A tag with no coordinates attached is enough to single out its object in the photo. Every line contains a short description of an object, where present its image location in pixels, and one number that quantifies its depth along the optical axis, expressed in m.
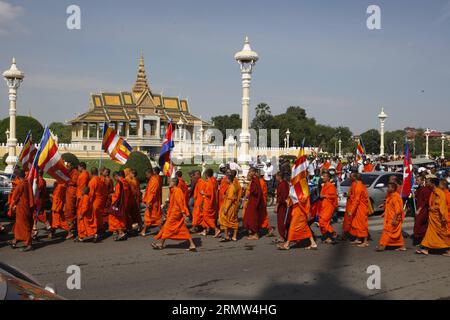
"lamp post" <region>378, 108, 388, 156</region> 26.58
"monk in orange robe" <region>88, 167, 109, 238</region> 9.54
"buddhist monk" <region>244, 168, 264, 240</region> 9.98
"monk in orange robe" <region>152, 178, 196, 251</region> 8.44
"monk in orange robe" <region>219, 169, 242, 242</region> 9.80
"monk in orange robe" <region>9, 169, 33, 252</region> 8.49
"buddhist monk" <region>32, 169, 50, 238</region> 9.91
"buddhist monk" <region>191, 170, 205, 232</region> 10.76
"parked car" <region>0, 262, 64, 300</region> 2.88
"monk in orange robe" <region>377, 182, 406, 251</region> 8.68
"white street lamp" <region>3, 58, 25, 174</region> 19.02
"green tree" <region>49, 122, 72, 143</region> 82.44
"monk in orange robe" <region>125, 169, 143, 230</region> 10.49
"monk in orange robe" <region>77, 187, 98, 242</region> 9.34
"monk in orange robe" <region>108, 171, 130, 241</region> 9.73
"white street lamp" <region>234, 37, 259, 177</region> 17.59
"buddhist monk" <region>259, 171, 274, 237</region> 10.26
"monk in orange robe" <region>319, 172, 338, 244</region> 9.41
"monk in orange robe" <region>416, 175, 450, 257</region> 8.38
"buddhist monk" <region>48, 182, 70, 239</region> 9.94
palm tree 79.50
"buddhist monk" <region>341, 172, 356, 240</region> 9.50
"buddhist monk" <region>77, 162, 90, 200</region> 9.80
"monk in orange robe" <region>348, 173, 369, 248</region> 9.32
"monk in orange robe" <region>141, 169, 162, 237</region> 10.31
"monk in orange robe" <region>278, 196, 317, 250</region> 8.72
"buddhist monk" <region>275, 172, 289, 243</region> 9.38
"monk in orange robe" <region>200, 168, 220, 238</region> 10.48
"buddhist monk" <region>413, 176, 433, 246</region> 9.13
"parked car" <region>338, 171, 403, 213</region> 13.27
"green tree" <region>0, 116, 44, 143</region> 49.31
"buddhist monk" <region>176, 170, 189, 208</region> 11.00
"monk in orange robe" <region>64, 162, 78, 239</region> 9.91
